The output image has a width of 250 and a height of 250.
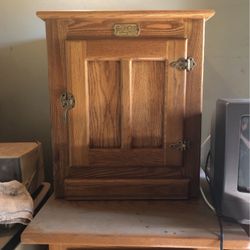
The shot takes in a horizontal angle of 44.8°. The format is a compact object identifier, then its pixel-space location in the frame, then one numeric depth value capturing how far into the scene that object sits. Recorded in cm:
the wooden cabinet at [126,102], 85
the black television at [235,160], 74
